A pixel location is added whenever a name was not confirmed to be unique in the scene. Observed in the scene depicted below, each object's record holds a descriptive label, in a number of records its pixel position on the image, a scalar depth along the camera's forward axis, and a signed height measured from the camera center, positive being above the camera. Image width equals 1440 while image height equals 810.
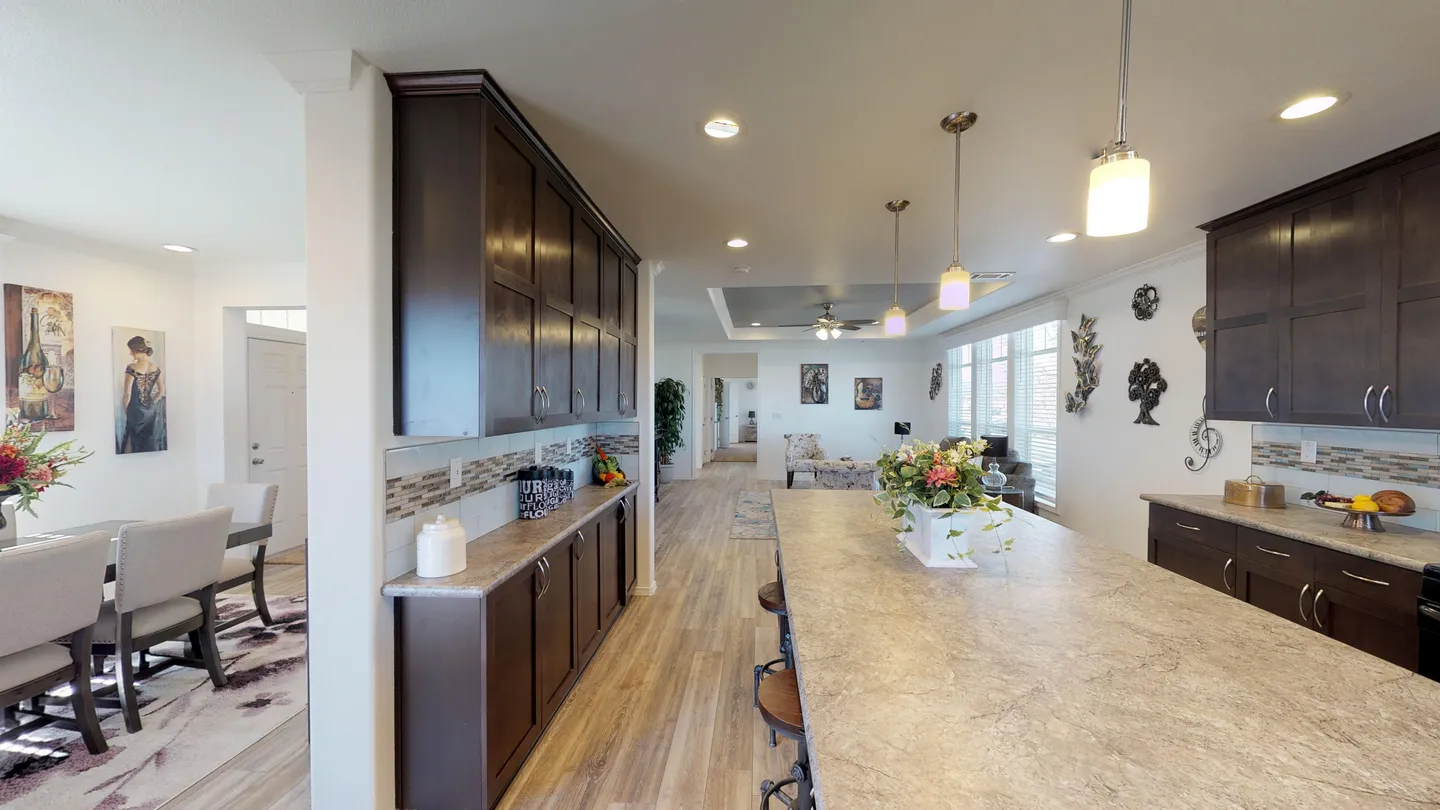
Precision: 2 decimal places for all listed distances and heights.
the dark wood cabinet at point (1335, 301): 2.19 +0.48
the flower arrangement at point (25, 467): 2.40 -0.30
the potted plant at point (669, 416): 8.88 -0.24
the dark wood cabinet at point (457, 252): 1.76 +0.50
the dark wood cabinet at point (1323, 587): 2.03 -0.81
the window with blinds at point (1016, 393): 5.65 +0.10
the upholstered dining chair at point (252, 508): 3.27 -0.68
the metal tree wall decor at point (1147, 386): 4.02 +0.12
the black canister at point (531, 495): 2.71 -0.47
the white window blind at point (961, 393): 7.68 +0.13
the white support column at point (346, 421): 1.67 -0.06
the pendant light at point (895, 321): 3.31 +0.50
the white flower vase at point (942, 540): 1.81 -0.47
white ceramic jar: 1.81 -0.50
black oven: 1.88 -0.77
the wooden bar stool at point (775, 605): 2.19 -0.82
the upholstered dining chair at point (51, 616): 1.87 -0.78
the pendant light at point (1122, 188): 1.22 +0.49
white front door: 4.77 -0.25
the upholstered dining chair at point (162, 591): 2.31 -0.85
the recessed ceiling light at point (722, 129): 1.97 +1.00
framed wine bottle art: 3.29 +0.27
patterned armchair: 8.85 -0.78
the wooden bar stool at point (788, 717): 1.46 -0.86
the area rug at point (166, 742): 2.03 -1.45
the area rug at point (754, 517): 6.07 -1.43
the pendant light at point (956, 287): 2.19 +0.46
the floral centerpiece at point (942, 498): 1.78 -0.32
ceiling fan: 5.86 +0.82
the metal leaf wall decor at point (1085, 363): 4.77 +0.34
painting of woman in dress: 3.89 +0.07
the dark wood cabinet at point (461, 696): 1.80 -1.00
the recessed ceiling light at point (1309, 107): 1.83 +1.01
